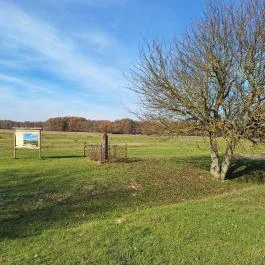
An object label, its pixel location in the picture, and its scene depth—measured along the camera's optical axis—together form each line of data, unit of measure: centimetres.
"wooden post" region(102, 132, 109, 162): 1352
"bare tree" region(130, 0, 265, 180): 1131
